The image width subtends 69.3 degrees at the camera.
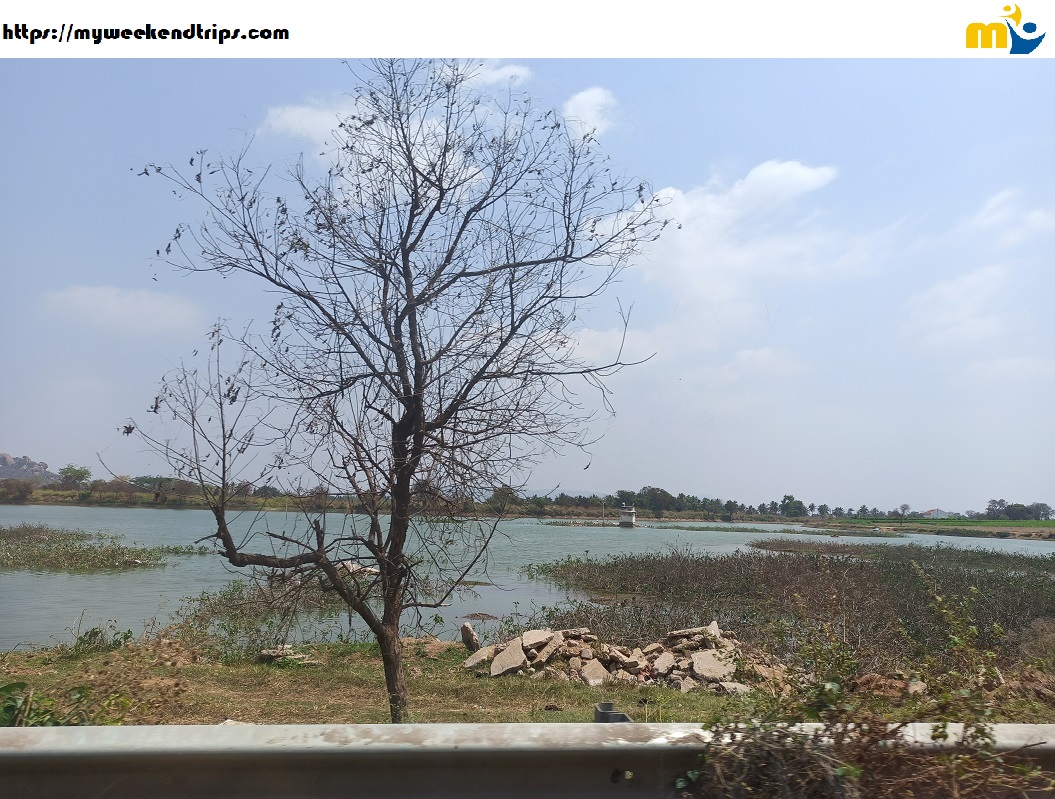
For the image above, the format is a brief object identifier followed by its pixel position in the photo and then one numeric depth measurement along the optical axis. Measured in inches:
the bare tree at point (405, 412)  272.8
